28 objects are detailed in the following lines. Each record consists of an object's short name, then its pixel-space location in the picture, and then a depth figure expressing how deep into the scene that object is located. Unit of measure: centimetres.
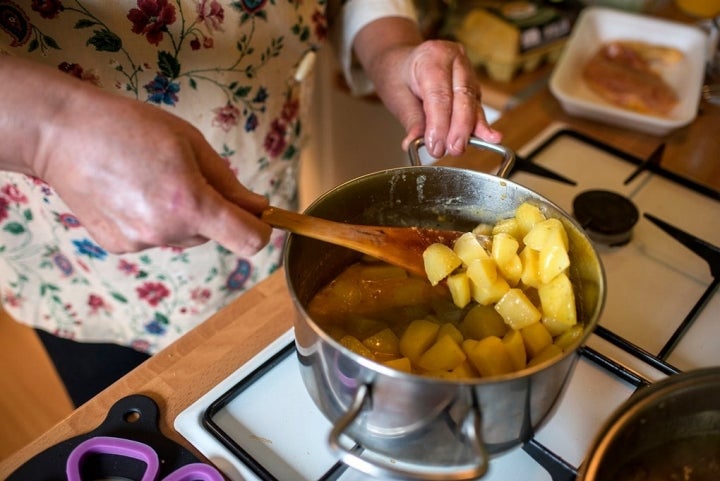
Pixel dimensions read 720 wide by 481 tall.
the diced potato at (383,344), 55
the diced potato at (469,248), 58
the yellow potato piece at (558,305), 54
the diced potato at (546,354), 53
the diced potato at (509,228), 59
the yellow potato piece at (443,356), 53
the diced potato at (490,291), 56
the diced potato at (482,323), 56
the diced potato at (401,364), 51
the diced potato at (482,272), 56
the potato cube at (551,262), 54
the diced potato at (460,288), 57
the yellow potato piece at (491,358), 52
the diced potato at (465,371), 51
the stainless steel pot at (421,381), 43
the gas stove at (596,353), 56
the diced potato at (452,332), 55
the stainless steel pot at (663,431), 47
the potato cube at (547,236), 55
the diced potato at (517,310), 55
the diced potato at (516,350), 53
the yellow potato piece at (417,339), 55
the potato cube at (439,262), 58
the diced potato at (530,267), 57
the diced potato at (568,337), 54
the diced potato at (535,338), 54
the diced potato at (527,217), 58
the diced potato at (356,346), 53
